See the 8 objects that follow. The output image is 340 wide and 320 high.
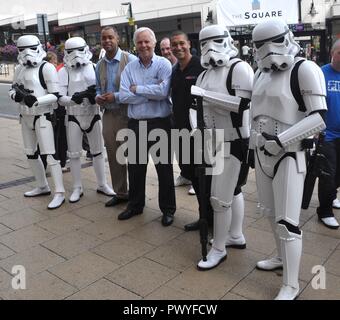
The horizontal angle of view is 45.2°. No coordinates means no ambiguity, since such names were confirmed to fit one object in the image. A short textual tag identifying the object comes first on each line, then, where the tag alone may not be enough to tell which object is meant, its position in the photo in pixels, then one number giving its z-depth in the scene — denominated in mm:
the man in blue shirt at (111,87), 4574
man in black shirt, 3807
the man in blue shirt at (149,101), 4051
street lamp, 15030
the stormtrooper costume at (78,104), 4766
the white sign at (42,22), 12492
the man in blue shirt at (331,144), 3934
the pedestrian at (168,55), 5633
